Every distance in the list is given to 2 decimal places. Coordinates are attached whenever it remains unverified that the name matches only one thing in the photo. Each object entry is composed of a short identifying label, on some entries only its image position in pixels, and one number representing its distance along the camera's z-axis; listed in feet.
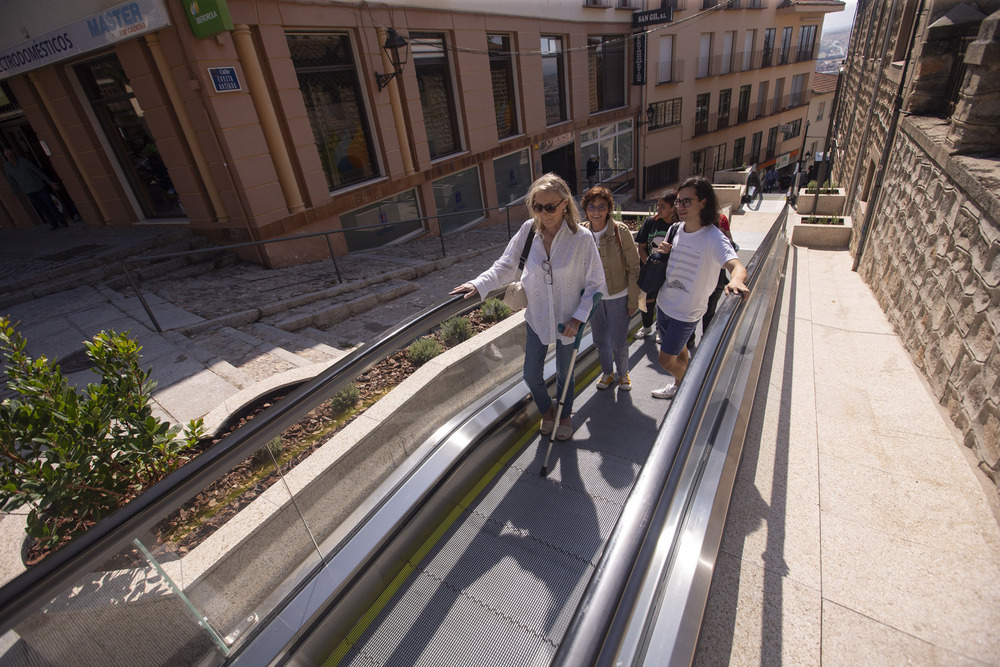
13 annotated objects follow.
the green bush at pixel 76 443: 7.16
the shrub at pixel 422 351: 15.54
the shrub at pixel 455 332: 16.89
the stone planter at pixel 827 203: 39.73
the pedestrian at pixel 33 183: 30.58
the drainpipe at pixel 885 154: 24.14
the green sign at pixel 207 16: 21.65
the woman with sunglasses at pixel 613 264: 10.79
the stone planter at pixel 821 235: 32.12
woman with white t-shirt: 9.75
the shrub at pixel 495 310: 18.56
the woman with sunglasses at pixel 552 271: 8.67
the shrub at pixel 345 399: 10.29
